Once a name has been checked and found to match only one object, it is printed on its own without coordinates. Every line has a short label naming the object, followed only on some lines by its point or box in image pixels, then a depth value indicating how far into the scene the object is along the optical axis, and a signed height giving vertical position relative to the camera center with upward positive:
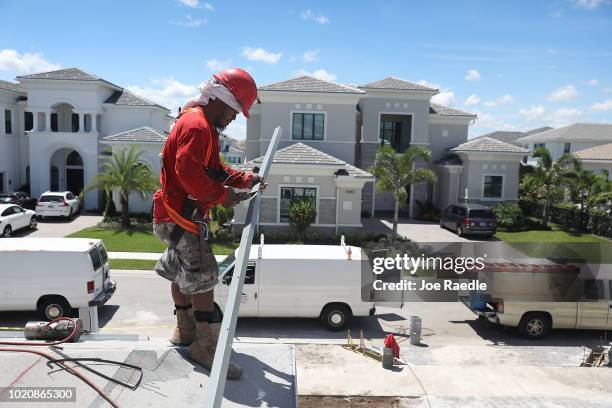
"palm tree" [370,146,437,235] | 22.77 +0.19
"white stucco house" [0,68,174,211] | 30.03 +2.40
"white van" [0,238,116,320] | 11.35 -2.50
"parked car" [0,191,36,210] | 27.59 -1.90
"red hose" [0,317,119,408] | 3.21 -1.40
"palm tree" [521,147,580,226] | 29.44 +0.22
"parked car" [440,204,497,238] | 25.03 -2.14
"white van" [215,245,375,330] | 11.95 -2.69
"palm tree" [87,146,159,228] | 24.72 -0.58
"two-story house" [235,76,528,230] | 23.55 +1.61
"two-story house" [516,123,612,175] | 52.11 +4.50
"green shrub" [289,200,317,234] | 22.58 -1.91
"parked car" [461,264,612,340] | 11.95 -2.84
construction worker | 3.52 -0.13
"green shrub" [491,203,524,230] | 27.78 -2.06
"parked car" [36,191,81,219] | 26.61 -2.08
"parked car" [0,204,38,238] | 21.64 -2.38
